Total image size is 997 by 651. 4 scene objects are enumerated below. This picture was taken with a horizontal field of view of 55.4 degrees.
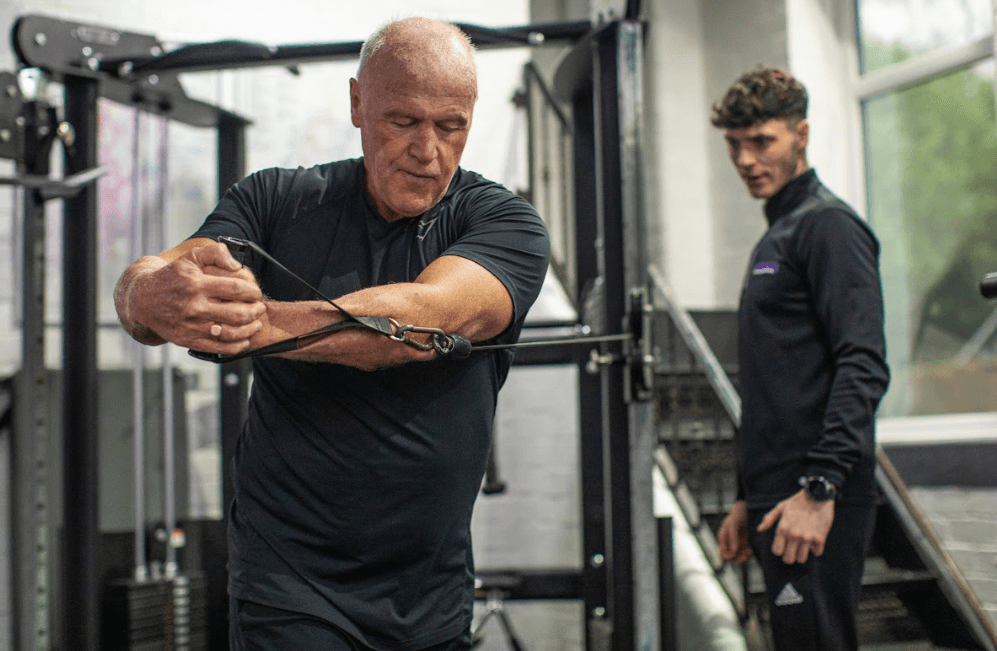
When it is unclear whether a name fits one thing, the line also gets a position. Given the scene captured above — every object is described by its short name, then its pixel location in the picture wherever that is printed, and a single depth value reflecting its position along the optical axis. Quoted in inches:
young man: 73.8
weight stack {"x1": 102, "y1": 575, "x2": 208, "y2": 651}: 123.7
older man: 47.9
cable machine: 108.2
